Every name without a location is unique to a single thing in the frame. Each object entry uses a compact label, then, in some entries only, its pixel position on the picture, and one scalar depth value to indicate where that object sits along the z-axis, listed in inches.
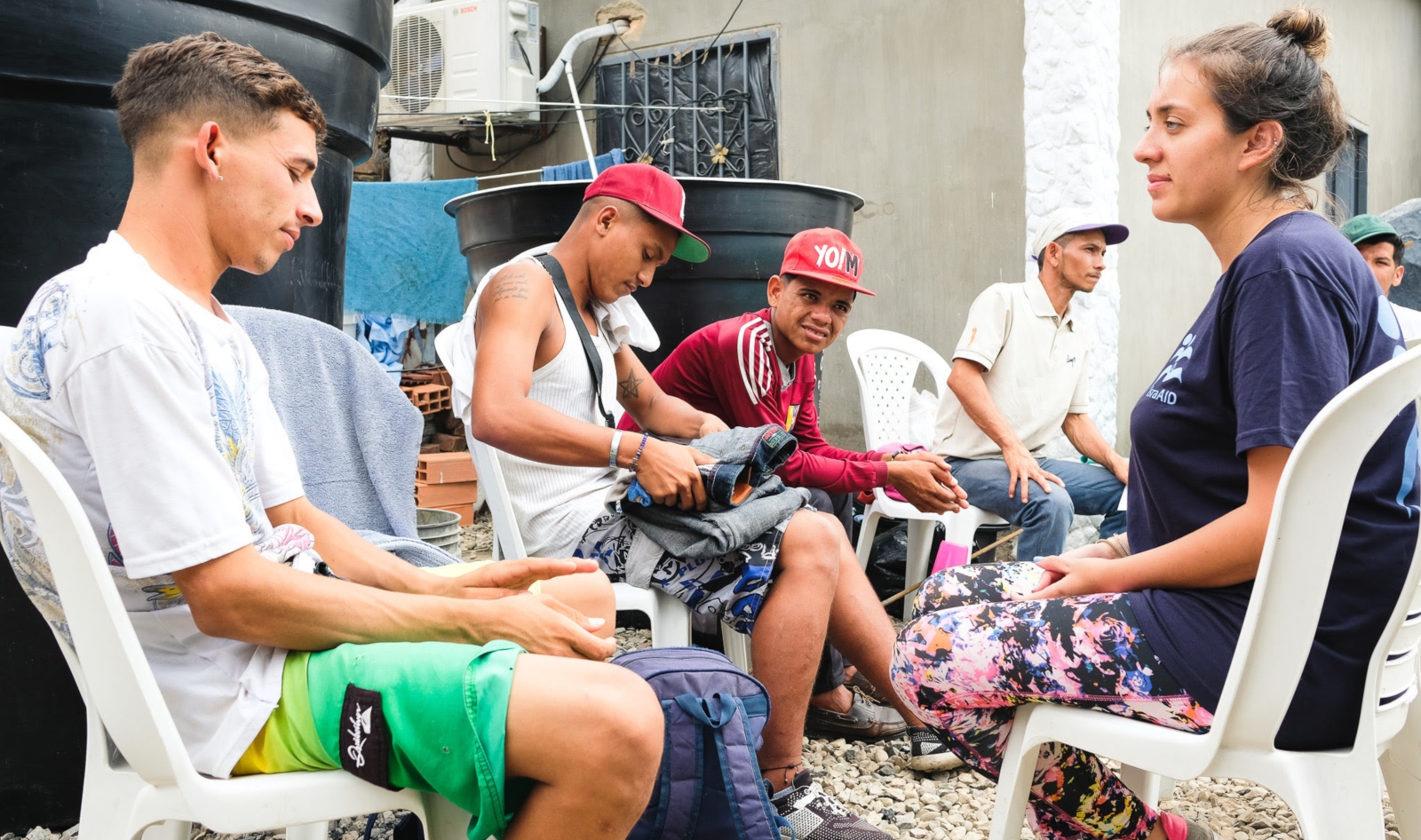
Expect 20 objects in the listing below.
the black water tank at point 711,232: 144.2
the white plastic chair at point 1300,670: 49.1
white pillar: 199.9
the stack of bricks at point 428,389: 229.9
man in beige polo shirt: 144.3
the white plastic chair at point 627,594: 89.4
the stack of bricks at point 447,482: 208.5
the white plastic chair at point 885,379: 163.2
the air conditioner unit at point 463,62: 275.9
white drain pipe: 269.3
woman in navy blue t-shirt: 55.1
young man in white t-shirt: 46.8
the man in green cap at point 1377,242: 156.9
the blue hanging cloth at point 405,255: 237.8
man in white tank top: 87.3
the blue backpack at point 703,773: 60.7
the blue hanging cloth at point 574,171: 257.1
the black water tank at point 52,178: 80.4
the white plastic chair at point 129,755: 45.0
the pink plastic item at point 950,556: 133.3
